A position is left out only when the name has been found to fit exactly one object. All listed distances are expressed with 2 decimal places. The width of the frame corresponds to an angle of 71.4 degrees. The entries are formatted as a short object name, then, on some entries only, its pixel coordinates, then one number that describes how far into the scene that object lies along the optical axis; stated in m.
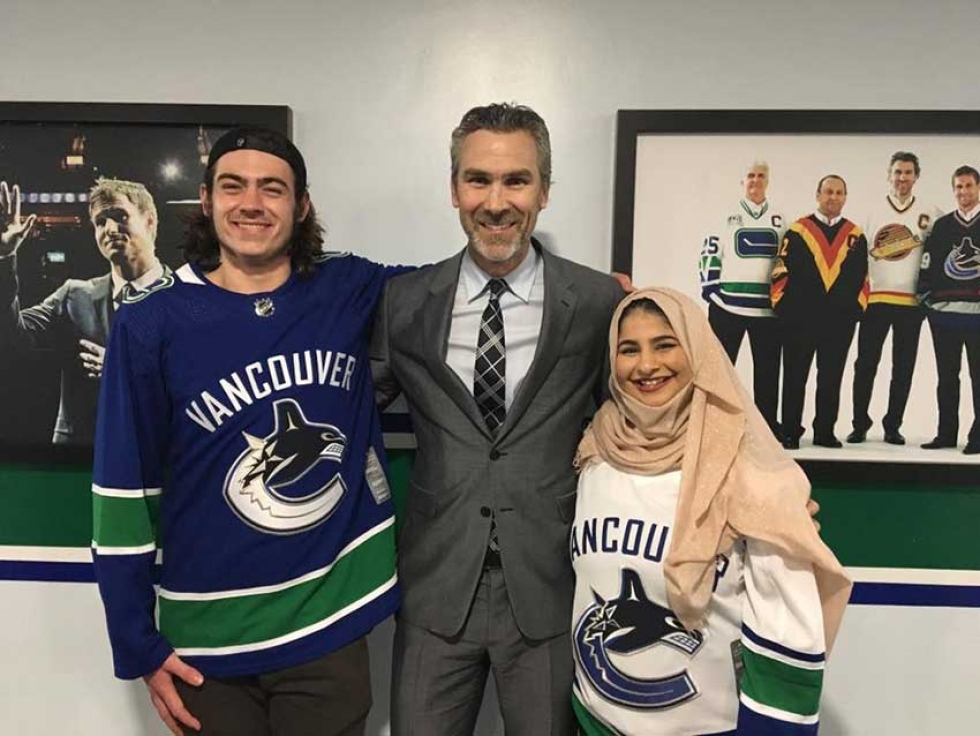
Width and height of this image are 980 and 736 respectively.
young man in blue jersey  1.18
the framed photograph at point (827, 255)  1.48
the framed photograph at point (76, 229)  1.51
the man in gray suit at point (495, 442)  1.24
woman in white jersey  1.06
